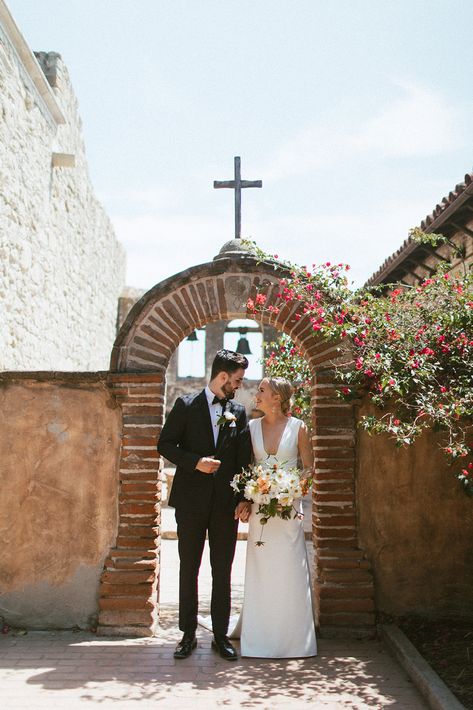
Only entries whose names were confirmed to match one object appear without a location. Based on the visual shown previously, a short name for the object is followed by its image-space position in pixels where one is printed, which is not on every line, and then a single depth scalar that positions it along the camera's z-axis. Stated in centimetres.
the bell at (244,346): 1473
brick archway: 521
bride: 472
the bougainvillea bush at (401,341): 471
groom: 472
